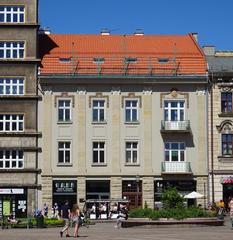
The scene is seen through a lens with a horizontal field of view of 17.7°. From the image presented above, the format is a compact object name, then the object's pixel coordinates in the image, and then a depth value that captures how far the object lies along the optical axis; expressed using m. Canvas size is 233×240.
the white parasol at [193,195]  56.62
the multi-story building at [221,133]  58.97
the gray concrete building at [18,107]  57.66
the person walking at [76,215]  34.21
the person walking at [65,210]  53.71
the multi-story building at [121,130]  58.78
